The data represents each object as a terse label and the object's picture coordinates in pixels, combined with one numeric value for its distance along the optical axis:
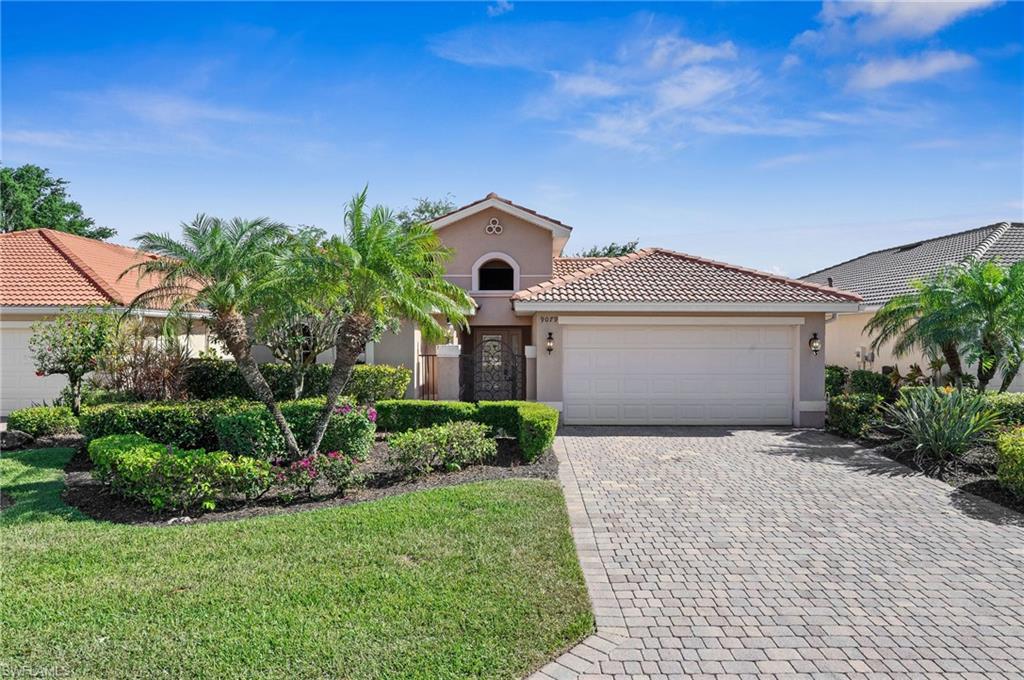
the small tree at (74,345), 12.77
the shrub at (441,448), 9.55
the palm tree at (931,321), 12.56
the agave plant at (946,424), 10.66
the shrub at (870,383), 17.39
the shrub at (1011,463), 8.57
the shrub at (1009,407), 11.97
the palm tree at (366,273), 9.31
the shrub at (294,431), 10.02
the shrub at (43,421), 12.62
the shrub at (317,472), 8.52
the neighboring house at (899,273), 20.98
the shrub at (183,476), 7.91
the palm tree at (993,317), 12.25
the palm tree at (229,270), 9.62
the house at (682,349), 14.70
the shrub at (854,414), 13.19
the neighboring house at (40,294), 16.34
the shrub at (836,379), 18.47
